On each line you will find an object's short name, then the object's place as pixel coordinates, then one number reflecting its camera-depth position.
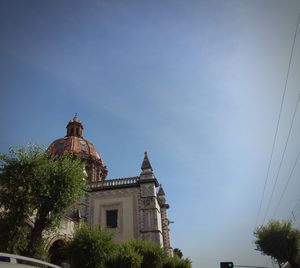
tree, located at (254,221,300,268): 32.75
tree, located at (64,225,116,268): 20.24
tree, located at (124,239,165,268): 25.75
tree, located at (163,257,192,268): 28.81
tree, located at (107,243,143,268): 22.39
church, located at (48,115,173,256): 33.25
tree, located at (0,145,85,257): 17.30
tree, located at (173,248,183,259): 57.36
